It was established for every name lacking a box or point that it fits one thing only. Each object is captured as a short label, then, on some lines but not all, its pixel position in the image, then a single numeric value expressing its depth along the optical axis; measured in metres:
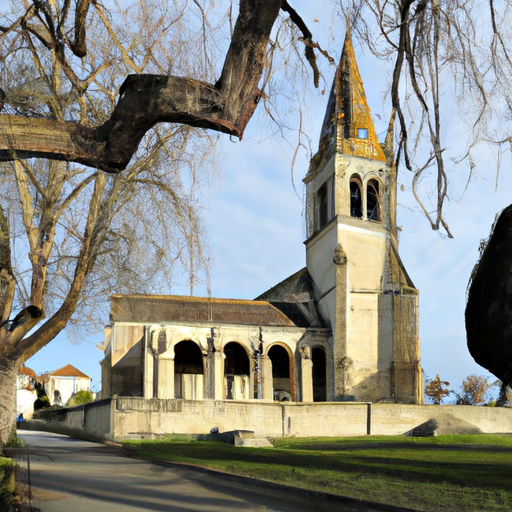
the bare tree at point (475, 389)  70.44
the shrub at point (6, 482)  8.79
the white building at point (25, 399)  45.28
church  41.59
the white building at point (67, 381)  76.11
